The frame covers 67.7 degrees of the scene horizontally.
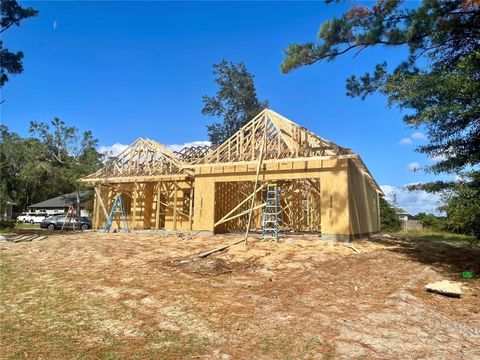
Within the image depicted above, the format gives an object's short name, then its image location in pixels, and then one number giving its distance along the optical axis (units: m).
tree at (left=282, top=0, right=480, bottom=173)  8.90
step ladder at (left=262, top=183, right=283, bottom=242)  13.92
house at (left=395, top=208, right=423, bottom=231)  32.19
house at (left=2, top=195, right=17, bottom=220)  39.97
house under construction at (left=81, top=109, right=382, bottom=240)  14.45
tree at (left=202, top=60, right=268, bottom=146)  36.41
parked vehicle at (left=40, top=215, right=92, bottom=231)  28.83
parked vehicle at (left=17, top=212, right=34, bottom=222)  41.39
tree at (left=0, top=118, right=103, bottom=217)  39.77
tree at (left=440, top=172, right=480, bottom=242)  8.41
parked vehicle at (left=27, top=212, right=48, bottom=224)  40.72
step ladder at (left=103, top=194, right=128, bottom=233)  18.88
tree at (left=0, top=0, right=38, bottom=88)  17.25
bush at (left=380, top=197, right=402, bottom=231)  30.03
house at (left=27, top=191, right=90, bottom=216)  40.50
